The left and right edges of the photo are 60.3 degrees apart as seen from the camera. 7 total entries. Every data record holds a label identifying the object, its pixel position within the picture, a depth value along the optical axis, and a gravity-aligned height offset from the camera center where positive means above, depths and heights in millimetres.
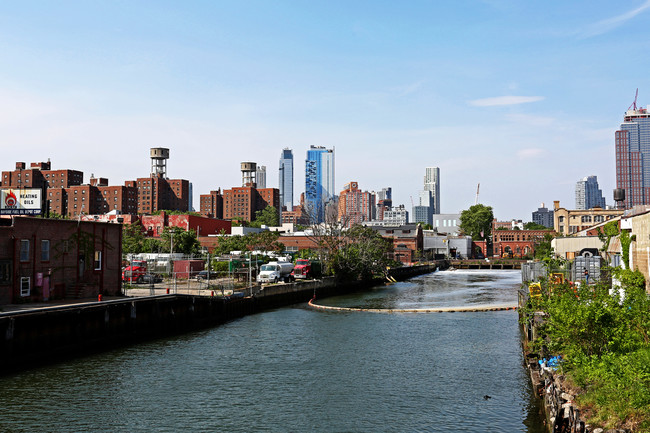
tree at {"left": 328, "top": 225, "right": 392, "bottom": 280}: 92500 -2928
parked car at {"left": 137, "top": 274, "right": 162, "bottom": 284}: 64500 -4532
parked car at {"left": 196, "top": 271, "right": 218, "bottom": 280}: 68625 -4629
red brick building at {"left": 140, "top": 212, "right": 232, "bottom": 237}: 134125 +4123
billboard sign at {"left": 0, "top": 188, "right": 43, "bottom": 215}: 45875 +3139
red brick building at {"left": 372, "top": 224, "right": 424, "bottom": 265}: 173375 -601
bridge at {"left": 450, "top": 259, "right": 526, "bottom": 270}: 180062 -8105
